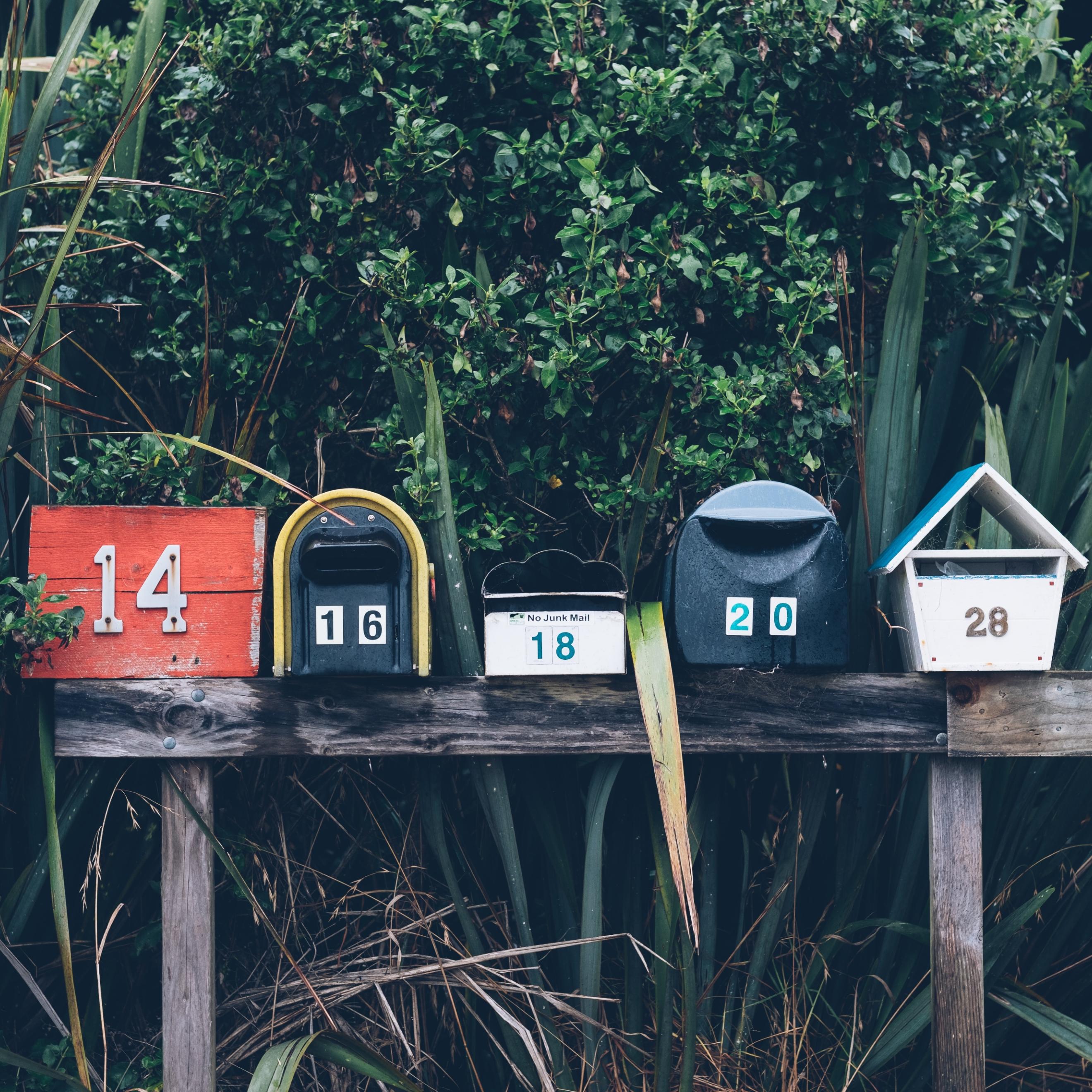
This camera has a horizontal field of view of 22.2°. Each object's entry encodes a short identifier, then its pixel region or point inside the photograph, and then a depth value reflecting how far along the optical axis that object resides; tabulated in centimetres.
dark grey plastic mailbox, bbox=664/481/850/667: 467
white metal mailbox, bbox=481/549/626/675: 471
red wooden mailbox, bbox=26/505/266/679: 477
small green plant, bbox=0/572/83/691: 470
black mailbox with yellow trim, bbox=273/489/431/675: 468
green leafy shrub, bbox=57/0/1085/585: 492
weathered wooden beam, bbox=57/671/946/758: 478
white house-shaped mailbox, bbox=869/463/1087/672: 467
